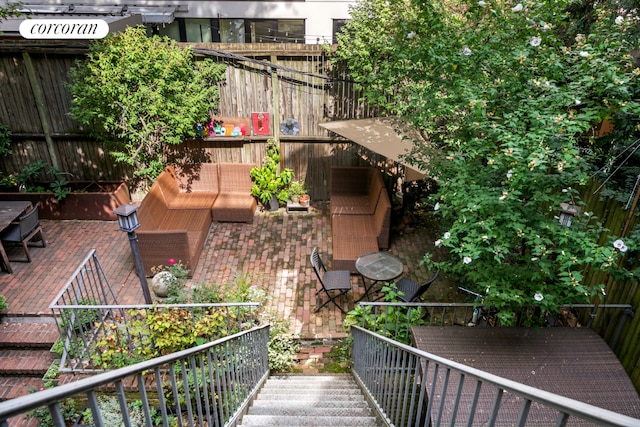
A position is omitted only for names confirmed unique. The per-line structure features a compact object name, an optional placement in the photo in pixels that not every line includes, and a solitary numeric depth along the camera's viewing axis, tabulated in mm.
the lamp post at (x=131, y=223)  4906
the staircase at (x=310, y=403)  3625
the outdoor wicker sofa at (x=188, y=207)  6727
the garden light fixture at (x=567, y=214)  3922
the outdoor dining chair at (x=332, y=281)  6204
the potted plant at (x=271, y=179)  8844
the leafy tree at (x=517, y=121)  3688
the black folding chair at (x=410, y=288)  5705
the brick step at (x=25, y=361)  5434
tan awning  6918
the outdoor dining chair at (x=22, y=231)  6883
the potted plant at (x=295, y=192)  9102
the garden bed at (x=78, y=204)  8414
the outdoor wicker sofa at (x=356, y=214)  7125
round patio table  6239
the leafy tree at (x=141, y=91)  7277
